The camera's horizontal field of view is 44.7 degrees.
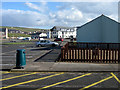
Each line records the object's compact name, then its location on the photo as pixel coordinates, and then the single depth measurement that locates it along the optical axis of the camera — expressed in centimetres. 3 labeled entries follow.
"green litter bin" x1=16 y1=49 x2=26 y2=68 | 970
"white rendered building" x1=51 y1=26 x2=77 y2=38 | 10906
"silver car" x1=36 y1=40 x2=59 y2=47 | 2978
